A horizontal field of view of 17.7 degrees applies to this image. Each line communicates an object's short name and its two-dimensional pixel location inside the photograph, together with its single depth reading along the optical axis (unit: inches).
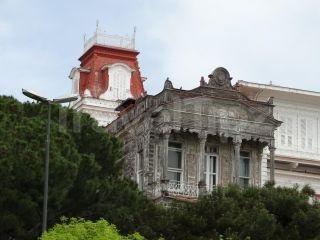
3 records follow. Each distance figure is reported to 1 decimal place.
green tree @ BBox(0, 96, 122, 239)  1561.3
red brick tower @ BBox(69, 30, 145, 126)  2719.0
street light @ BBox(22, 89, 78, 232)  1381.6
